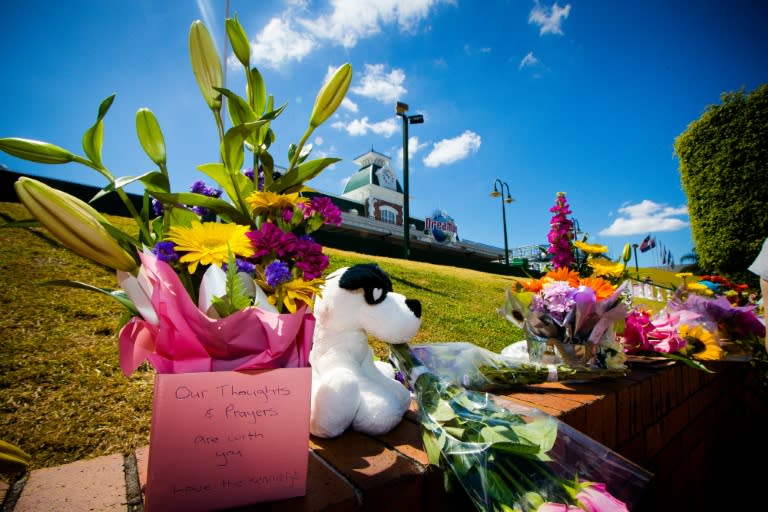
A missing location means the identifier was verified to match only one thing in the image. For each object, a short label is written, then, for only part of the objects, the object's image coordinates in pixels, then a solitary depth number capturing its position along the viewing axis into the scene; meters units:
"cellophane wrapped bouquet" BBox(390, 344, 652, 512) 0.69
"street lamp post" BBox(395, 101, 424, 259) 11.13
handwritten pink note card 0.54
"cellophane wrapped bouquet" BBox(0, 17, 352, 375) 0.56
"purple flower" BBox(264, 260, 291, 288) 0.61
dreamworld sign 32.78
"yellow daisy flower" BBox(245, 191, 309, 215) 0.67
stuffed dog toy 0.90
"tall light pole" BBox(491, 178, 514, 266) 17.62
